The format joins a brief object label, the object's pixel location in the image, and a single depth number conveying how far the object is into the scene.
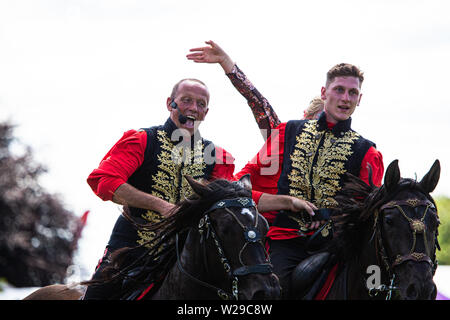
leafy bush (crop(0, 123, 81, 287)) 24.45
